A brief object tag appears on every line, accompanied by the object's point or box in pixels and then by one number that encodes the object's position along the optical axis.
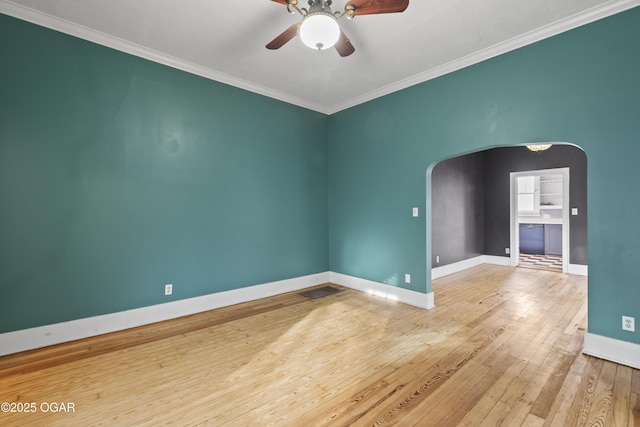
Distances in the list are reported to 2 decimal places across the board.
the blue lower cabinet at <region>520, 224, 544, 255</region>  7.84
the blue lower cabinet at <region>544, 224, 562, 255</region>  7.49
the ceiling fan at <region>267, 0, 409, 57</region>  2.00
